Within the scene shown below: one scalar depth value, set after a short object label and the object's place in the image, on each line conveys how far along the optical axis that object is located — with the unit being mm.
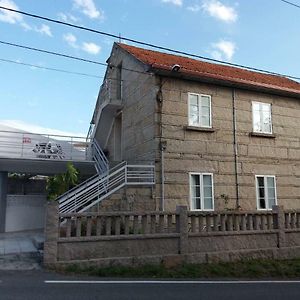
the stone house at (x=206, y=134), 14227
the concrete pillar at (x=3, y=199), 17891
